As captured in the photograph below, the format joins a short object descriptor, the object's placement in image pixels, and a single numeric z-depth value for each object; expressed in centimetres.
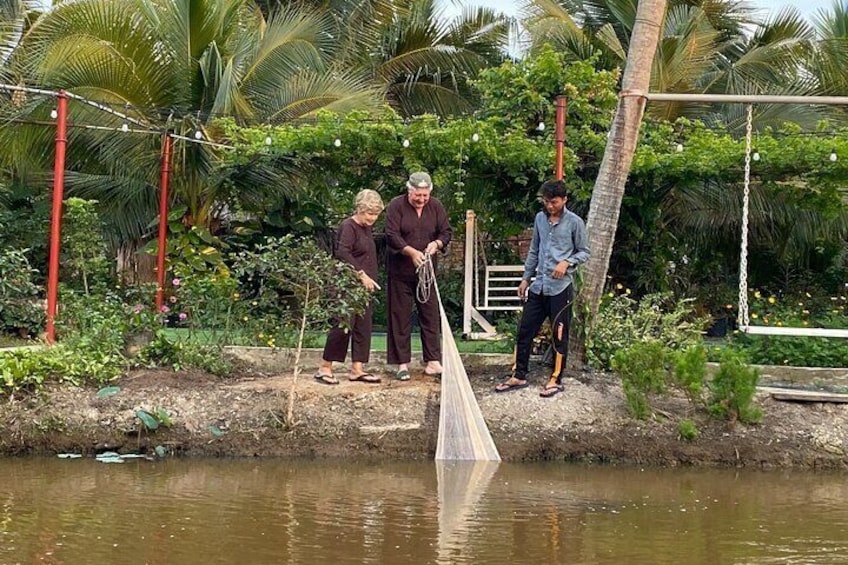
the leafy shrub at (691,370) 768
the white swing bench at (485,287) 1241
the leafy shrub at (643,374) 775
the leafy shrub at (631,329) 880
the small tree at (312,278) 798
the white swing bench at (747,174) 793
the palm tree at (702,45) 1480
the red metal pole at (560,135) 928
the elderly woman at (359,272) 834
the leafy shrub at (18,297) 968
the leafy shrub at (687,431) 763
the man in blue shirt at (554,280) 805
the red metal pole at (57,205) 905
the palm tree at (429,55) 1809
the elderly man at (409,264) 841
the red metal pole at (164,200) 1148
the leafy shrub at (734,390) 768
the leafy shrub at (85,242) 1088
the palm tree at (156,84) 1353
